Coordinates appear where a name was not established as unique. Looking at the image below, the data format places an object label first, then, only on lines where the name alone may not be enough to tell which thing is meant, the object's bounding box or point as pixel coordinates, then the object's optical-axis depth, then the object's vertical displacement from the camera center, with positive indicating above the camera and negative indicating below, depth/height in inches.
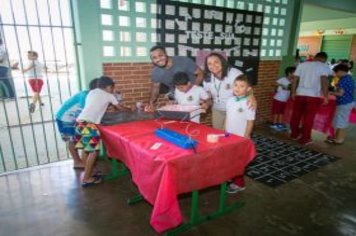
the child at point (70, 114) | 116.2 -28.9
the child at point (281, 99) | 199.9 -37.0
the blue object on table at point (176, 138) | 77.8 -27.4
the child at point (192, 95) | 115.4 -19.6
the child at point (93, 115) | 104.3 -26.0
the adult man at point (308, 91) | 165.8 -25.6
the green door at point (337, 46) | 411.5 +7.9
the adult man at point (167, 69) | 126.1 -10.3
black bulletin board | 152.3 +10.9
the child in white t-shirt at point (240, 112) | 99.1 -23.4
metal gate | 122.3 +1.0
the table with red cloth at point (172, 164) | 71.4 -33.7
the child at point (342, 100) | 169.9 -31.6
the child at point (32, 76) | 224.7 -24.8
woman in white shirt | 109.6 -14.0
